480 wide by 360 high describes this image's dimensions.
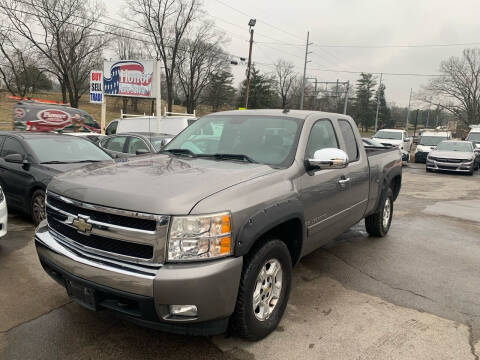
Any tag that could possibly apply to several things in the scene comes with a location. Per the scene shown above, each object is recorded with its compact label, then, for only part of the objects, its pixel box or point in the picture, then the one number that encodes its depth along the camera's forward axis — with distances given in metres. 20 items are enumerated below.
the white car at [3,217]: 4.58
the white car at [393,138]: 19.71
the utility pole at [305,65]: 43.91
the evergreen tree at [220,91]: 55.28
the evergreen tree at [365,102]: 84.94
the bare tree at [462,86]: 54.38
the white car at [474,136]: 22.28
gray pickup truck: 2.35
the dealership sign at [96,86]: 15.60
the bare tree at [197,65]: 45.19
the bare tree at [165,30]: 40.09
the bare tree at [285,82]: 80.00
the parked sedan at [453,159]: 16.27
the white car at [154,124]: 13.56
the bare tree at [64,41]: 32.28
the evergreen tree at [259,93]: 62.30
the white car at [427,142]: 20.87
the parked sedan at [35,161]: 5.67
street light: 30.23
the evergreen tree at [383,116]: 85.44
